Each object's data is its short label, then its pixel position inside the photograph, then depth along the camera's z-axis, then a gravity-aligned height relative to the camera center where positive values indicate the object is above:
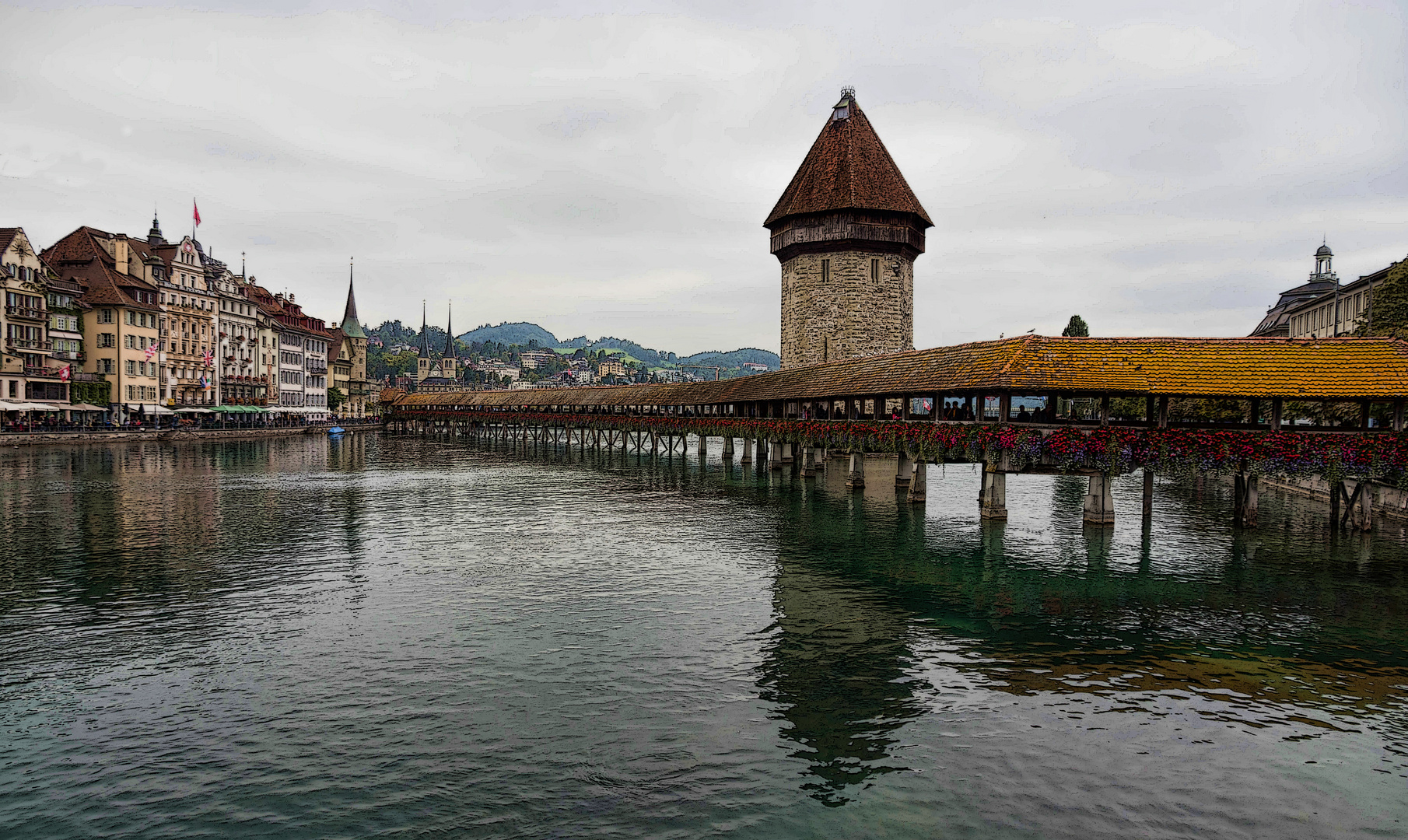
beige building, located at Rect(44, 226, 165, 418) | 73.88 +7.44
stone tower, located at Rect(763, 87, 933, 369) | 56.53 +9.92
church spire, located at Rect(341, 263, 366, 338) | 152.88 +12.65
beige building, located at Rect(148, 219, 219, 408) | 82.56 +7.35
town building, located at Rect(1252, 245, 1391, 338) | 61.09 +7.95
